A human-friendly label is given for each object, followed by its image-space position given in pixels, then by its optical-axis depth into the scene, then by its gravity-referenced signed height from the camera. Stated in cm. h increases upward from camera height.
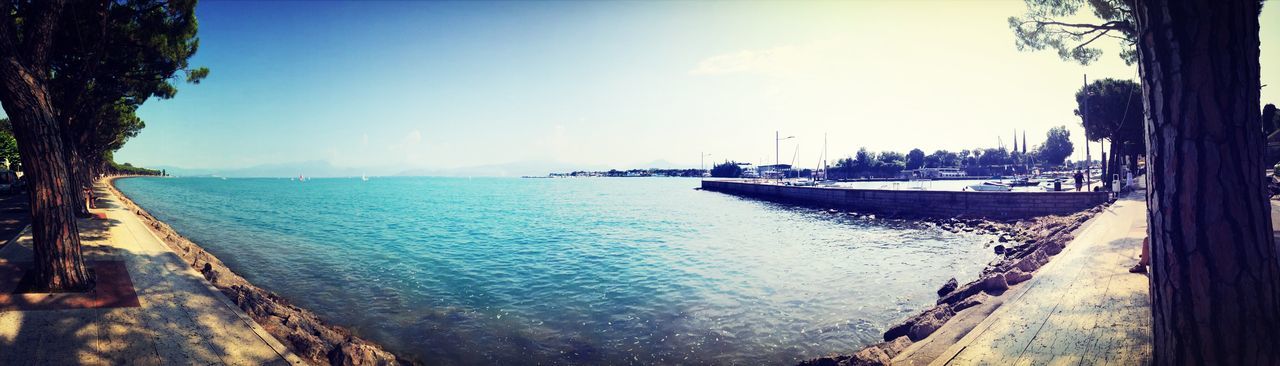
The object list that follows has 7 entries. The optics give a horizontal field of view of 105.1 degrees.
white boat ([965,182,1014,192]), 3606 -138
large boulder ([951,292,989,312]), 755 -206
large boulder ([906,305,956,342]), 687 -225
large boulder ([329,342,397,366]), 574 -213
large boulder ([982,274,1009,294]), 805 -192
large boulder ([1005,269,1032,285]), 862 -193
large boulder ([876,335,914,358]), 633 -237
